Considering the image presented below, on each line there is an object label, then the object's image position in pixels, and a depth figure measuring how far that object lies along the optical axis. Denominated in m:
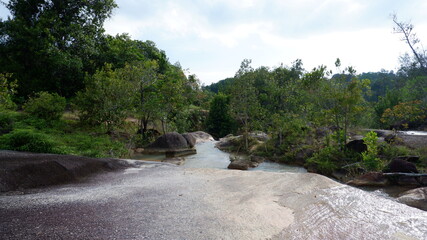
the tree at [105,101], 17.56
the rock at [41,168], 7.45
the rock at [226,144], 24.47
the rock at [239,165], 14.67
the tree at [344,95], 13.70
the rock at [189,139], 23.52
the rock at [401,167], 10.11
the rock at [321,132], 18.28
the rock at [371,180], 10.05
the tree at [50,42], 21.50
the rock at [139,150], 20.08
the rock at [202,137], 29.77
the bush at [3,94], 12.07
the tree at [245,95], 22.31
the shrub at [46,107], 15.87
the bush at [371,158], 11.19
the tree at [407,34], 24.02
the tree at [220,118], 36.07
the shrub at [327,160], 13.31
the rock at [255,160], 15.97
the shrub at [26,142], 11.09
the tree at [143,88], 20.17
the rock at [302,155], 16.33
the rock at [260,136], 24.28
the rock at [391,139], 13.76
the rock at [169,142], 20.39
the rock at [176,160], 15.74
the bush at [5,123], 13.06
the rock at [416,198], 6.89
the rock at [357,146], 13.32
